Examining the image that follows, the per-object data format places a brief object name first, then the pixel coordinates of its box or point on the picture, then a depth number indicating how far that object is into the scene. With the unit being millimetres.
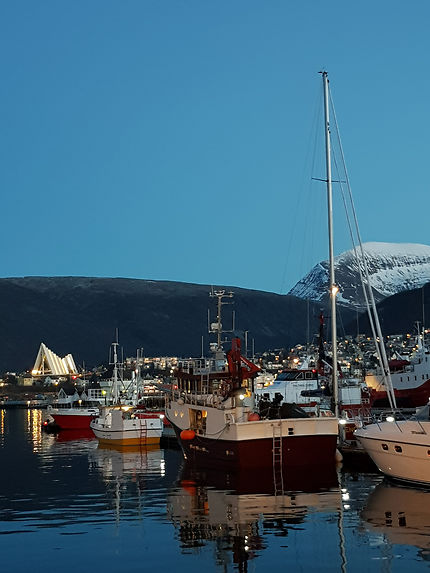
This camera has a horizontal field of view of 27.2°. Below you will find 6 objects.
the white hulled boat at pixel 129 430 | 68812
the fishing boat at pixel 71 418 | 104375
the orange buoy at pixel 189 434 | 48562
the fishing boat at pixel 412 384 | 91500
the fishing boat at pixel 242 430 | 42094
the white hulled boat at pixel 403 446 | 33469
